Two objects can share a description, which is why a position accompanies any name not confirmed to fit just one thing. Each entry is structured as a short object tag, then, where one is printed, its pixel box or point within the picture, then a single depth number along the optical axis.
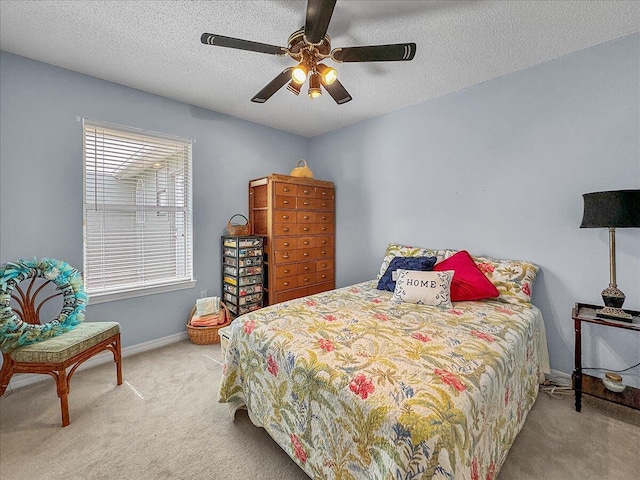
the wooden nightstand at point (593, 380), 1.74
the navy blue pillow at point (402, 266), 2.54
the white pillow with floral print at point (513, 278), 2.22
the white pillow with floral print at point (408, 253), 2.75
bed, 0.97
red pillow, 2.24
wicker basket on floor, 2.94
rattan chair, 1.74
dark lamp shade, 1.71
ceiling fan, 1.45
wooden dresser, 3.39
